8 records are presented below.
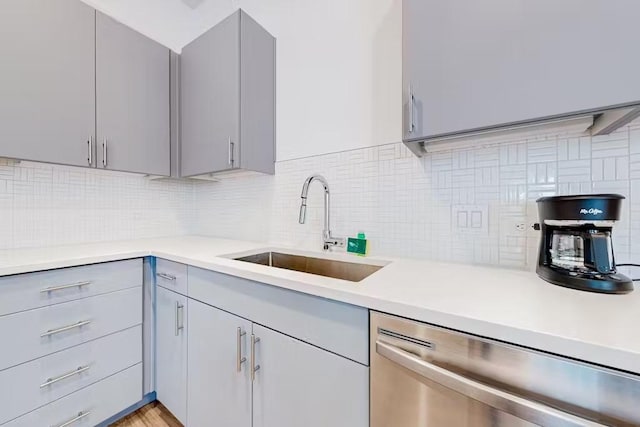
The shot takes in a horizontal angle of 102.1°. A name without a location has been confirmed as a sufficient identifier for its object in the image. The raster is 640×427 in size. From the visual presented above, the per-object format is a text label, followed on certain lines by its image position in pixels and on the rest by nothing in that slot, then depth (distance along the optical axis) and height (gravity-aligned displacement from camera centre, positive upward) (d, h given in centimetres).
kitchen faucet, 135 -3
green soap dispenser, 129 -16
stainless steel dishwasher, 45 -35
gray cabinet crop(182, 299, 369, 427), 76 -58
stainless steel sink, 125 -28
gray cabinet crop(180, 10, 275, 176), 147 +69
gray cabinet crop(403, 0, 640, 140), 61 +42
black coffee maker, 68 -9
